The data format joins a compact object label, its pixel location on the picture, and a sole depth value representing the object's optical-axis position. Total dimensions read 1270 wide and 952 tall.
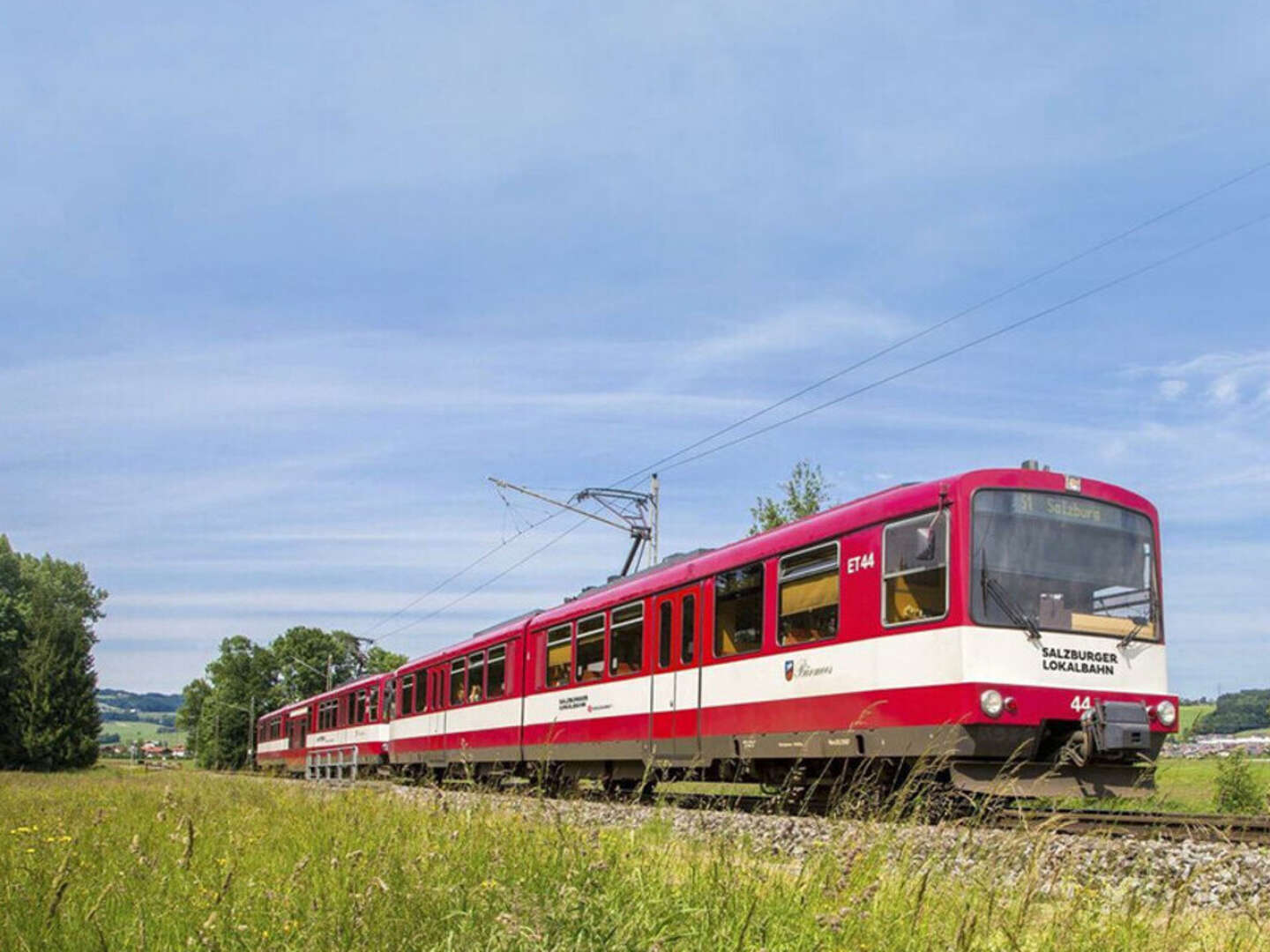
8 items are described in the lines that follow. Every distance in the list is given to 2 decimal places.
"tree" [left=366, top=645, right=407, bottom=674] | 121.75
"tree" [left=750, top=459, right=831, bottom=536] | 28.09
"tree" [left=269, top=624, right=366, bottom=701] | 117.25
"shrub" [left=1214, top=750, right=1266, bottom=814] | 16.62
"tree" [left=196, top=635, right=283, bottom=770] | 116.56
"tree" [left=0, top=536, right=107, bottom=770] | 66.50
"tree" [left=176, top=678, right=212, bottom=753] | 139.59
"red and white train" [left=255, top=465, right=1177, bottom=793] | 10.72
